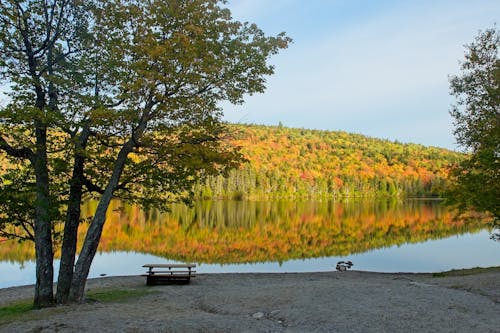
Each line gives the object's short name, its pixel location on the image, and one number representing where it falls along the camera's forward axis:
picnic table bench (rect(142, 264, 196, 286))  19.53
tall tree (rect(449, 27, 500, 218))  19.19
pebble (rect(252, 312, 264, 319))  11.71
